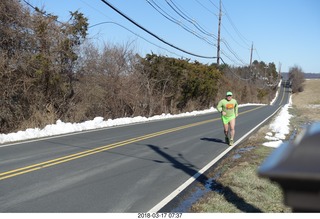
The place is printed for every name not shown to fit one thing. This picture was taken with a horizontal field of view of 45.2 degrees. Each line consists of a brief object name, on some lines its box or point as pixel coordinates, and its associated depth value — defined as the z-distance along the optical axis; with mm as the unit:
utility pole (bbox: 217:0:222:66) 47062
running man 13562
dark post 1483
